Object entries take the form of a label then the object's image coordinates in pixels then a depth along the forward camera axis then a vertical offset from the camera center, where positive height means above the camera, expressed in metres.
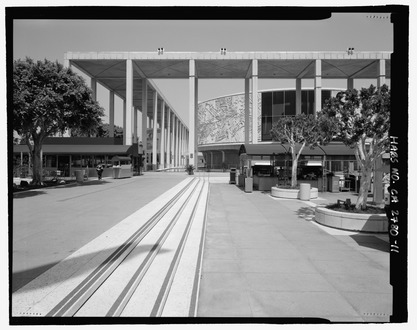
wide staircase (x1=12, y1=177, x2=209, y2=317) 3.35 -2.03
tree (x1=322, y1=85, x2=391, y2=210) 7.63 +1.26
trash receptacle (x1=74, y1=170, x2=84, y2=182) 22.06 -1.56
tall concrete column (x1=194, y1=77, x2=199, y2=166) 44.12 +10.10
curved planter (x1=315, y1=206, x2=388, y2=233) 7.11 -1.82
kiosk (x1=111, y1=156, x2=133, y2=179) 28.28 -1.02
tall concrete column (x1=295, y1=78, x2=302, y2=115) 45.56 +12.07
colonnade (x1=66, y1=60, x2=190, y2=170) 40.72 +7.79
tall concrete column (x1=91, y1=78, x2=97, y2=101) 45.53 +13.86
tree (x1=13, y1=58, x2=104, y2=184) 15.65 +3.86
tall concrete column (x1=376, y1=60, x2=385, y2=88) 32.44 +11.21
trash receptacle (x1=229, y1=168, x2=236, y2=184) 23.69 -1.58
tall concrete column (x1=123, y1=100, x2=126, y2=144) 56.78 +11.98
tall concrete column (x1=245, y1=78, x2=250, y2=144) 45.97 +9.56
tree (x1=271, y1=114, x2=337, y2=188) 16.80 +2.03
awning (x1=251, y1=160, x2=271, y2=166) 23.17 -0.30
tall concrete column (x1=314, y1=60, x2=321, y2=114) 39.47 +11.93
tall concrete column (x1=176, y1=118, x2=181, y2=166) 85.15 +3.90
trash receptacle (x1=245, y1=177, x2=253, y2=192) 16.38 -1.69
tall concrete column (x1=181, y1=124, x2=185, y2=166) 94.84 +5.24
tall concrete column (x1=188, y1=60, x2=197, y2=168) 41.12 +8.16
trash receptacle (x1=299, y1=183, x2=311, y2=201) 13.57 -1.87
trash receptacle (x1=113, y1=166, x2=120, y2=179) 28.22 -1.56
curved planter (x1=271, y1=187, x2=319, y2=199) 14.22 -1.91
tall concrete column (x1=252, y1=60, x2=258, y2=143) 40.41 +9.97
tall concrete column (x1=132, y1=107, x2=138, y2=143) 64.25 +11.15
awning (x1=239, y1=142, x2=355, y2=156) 19.17 +0.79
